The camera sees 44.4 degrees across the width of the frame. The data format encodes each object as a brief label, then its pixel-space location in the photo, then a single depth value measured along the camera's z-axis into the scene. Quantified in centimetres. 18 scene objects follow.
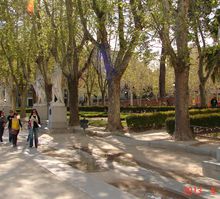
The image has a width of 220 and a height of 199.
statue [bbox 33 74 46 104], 2125
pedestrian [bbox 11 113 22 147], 1111
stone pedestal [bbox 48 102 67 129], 1566
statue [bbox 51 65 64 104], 1616
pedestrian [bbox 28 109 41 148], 1069
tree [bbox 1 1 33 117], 1986
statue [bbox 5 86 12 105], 2769
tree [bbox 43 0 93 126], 1575
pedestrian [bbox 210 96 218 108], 2129
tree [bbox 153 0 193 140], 1012
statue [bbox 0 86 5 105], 3027
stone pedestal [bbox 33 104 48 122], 2056
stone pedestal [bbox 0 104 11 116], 2693
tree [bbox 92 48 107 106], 3053
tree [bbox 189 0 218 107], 1062
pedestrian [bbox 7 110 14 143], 1151
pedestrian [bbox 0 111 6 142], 1266
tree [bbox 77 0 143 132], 1271
